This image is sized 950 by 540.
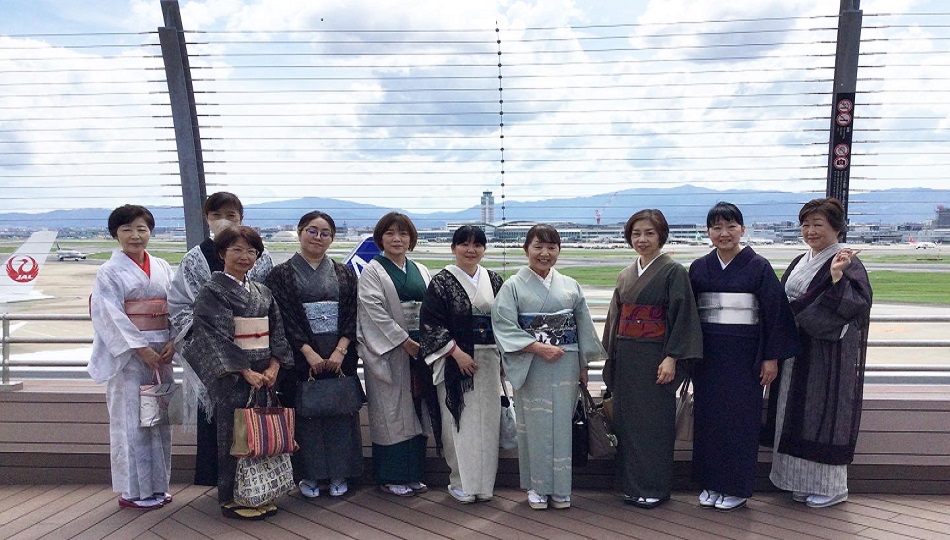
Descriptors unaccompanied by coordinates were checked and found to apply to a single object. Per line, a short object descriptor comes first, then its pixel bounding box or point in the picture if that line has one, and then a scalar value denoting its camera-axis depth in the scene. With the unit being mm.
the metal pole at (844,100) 4188
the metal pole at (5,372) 4375
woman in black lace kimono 3773
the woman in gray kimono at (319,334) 3797
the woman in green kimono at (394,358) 3885
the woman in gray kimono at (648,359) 3670
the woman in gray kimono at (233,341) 3529
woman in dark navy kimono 3627
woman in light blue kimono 3719
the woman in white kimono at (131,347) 3672
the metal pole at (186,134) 4496
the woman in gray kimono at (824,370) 3604
